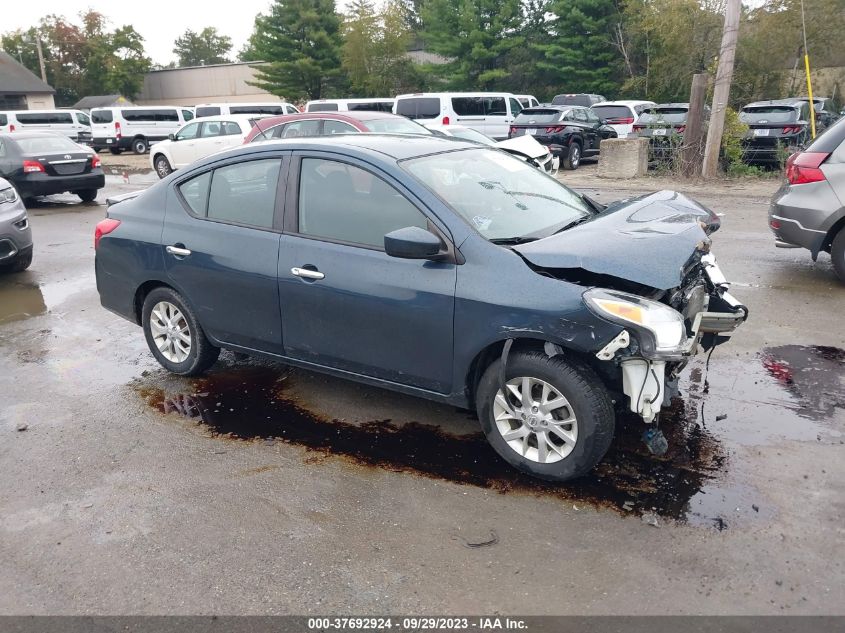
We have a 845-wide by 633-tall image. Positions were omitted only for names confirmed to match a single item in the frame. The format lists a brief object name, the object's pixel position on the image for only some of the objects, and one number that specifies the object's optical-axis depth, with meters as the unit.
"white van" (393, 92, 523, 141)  21.94
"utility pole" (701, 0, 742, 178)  14.13
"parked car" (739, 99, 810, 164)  15.52
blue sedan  3.59
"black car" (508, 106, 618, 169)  18.47
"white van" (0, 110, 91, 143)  30.77
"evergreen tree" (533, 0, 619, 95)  35.30
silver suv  6.93
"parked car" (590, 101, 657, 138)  22.02
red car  12.01
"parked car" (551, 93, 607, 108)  27.75
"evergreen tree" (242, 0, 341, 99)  44.38
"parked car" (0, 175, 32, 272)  8.34
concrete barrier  15.81
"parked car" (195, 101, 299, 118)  29.17
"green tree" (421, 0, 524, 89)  37.62
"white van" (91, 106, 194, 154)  29.70
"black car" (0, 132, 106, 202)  14.28
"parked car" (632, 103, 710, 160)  15.80
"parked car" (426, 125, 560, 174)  9.29
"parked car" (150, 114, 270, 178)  18.62
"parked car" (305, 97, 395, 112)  24.95
